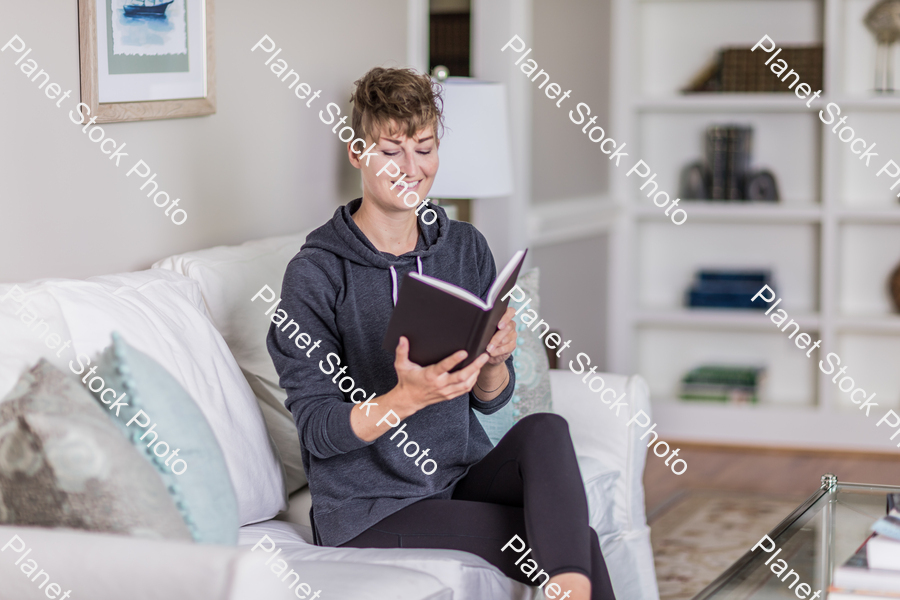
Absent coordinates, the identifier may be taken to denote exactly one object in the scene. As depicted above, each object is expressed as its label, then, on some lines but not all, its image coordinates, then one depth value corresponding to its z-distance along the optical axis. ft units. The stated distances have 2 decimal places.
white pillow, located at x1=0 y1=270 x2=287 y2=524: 12.56
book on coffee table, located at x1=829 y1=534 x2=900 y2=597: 12.63
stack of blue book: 23.26
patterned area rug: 19.63
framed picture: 16.23
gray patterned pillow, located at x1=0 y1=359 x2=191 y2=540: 10.57
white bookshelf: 22.85
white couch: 9.87
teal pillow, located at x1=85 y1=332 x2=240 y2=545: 11.83
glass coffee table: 13.32
